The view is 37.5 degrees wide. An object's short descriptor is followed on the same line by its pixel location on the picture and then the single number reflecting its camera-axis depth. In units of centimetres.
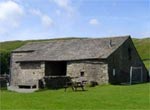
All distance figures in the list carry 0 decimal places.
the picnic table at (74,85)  2027
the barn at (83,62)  2576
